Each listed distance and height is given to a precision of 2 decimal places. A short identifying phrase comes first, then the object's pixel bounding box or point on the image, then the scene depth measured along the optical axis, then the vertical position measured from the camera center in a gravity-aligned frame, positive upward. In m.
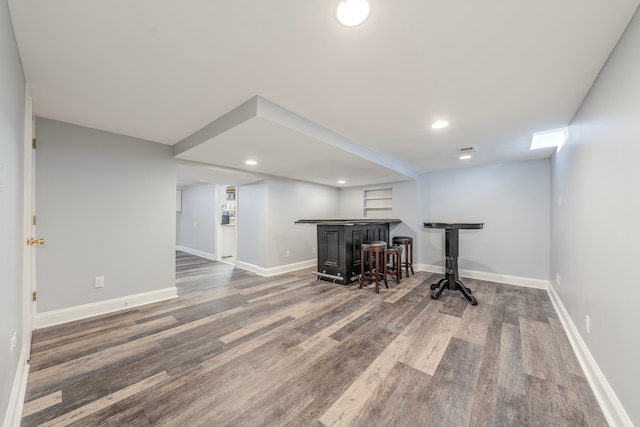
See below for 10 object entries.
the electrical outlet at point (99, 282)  2.80 -0.82
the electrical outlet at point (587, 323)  1.85 -0.88
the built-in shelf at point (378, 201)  5.87 +0.34
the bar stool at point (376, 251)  3.86 -0.65
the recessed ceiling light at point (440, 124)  2.50 +0.98
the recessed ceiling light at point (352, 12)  1.13 +1.01
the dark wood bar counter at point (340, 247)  4.23 -0.63
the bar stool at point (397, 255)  4.08 -0.73
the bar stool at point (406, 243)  4.57 -0.57
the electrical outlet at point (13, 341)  1.37 -0.77
